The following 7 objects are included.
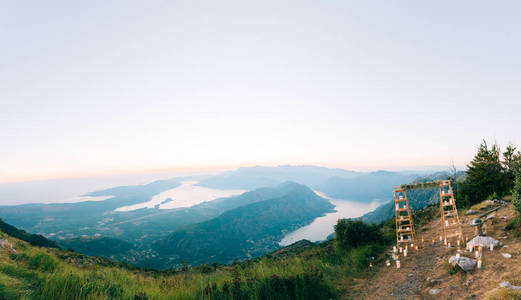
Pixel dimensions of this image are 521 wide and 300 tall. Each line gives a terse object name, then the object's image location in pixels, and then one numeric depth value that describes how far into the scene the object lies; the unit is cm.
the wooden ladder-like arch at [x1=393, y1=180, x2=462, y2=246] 1177
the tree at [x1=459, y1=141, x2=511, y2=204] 2184
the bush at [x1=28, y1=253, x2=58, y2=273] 630
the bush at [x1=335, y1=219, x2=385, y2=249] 1368
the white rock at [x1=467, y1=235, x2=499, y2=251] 820
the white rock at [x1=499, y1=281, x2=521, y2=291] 484
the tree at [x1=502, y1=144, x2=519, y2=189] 2169
